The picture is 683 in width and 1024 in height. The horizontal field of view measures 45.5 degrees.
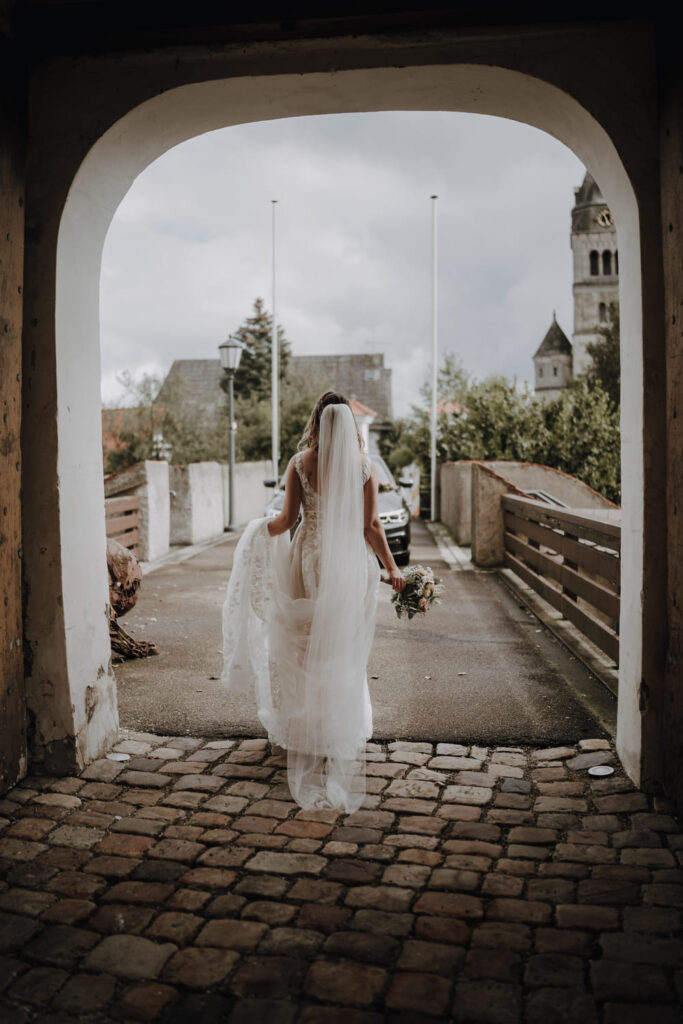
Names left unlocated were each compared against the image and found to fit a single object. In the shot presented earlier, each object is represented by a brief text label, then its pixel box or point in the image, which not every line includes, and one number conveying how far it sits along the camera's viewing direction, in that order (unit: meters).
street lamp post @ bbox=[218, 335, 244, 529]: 17.81
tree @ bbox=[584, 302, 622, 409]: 43.96
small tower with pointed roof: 80.81
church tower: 69.75
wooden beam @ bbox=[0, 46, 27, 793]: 3.95
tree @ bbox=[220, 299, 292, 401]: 47.66
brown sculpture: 6.86
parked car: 12.09
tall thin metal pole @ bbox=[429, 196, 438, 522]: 22.81
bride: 4.23
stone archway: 4.12
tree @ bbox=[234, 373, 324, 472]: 29.41
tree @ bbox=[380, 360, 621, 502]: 18.53
